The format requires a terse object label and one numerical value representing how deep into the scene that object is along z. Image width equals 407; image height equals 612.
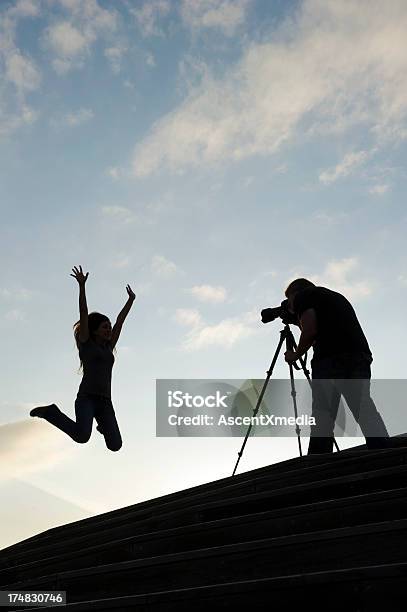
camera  6.57
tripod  6.70
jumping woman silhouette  6.49
